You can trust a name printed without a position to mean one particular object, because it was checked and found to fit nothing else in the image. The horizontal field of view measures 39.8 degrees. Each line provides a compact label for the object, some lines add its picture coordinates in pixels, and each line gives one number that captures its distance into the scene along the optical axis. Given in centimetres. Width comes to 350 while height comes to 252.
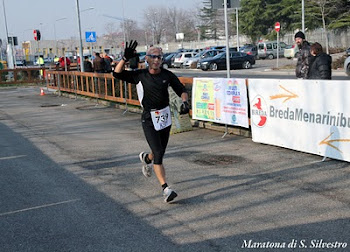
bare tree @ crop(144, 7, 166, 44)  11114
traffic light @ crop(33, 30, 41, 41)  3166
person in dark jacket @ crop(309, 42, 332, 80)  927
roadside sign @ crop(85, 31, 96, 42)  2581
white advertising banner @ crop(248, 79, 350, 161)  775
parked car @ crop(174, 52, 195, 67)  4942
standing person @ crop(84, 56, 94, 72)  2394
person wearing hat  998
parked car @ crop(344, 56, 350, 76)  2231
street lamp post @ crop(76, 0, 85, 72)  2348
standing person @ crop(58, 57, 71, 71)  2903
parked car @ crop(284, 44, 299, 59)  4668
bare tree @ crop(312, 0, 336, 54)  4456
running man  631
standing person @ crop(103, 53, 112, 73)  2127
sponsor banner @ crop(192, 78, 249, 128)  1020
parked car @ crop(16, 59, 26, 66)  6836
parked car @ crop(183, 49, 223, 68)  4489
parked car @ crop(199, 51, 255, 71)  4061
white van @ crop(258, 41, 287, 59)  5522
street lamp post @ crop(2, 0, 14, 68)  4351
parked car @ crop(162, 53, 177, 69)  5144
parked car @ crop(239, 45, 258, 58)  5428
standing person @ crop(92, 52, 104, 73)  2093
